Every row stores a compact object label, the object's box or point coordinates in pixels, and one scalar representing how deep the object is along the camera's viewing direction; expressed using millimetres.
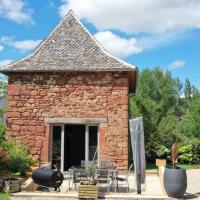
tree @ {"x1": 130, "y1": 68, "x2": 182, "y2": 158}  26422
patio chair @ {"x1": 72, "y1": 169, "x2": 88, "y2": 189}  12164
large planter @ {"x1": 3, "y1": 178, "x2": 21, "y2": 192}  11586
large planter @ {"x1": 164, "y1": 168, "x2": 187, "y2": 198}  11422
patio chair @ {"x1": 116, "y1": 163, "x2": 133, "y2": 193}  12613
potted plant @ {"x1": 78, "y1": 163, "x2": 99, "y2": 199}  11234
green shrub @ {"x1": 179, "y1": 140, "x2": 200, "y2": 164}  24328
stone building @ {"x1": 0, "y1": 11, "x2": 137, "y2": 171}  16045
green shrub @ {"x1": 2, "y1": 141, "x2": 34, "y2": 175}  14039
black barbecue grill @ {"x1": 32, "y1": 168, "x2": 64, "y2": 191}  12141
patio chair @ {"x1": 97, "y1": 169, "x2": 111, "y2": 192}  12266
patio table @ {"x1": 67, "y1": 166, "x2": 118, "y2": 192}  12195
